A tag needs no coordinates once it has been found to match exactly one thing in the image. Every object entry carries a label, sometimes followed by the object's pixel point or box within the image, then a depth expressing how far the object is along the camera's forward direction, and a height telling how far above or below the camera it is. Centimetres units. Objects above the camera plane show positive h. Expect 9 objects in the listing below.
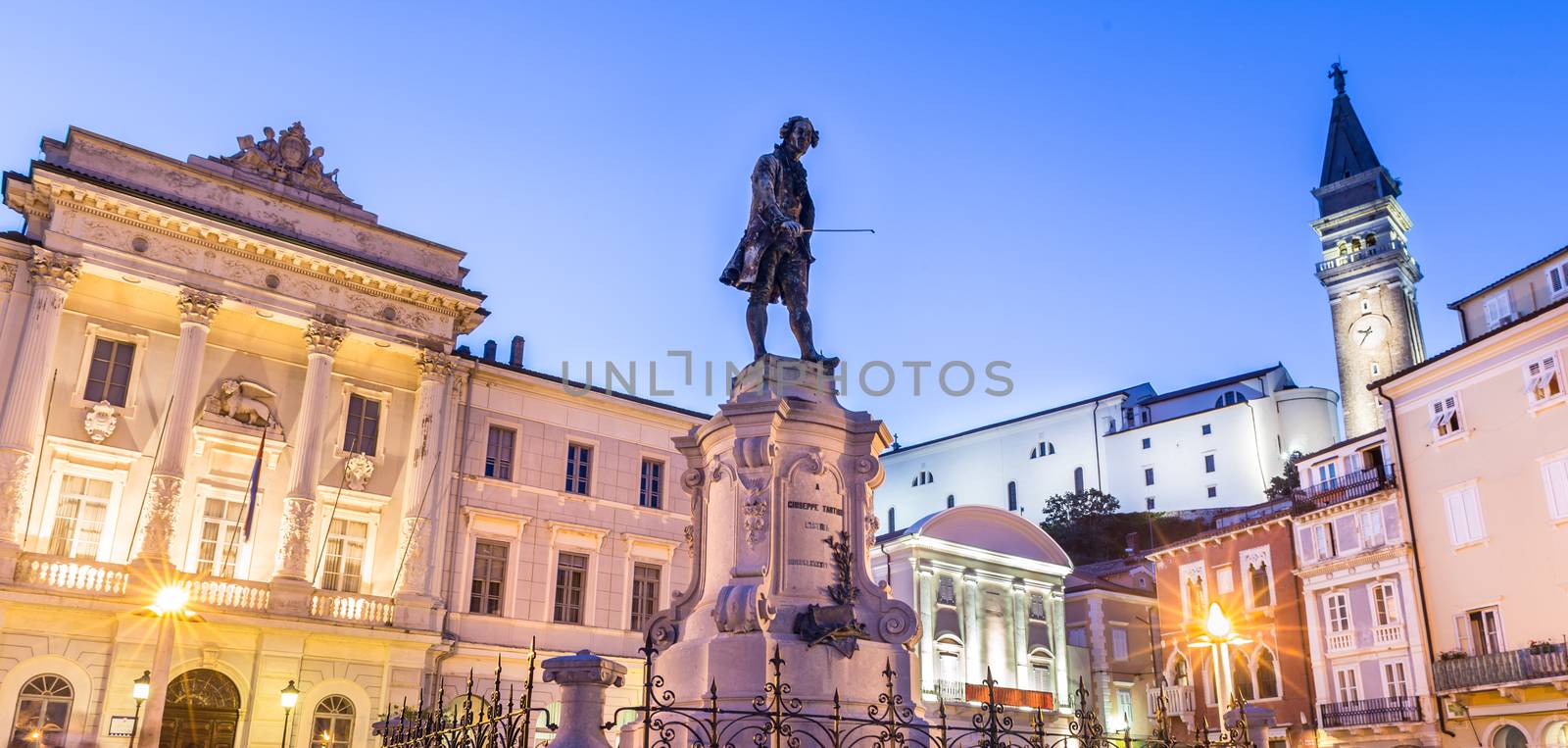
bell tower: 7812 +3139
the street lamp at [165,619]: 1617 +130
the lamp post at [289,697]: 2003 +26
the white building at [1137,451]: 8381 +2145
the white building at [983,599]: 3969 +439
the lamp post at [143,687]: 1852 +36
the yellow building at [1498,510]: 2914 +584
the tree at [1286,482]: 7675 +1623
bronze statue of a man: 1199 +479
